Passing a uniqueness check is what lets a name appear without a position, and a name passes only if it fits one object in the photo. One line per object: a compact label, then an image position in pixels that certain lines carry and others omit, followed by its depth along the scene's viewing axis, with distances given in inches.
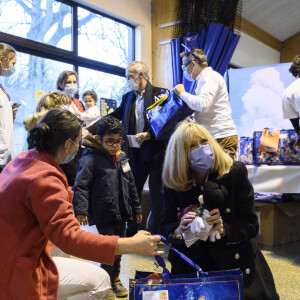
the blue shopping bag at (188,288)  45.3
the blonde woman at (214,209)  60.7
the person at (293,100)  121.1
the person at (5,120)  100.7
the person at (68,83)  134.9
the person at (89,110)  160.3
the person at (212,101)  106.7
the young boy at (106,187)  87.9
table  128.1
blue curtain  204.1
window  170.9
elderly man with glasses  118.9
